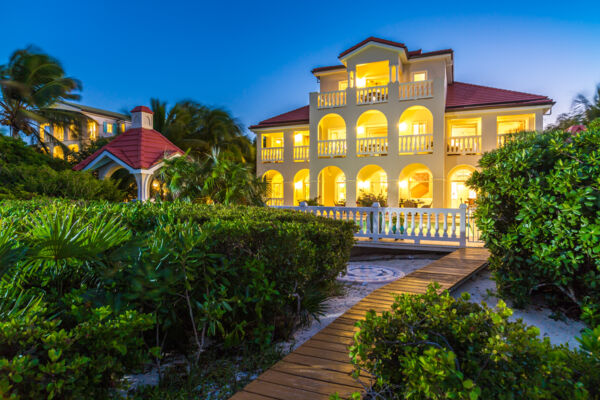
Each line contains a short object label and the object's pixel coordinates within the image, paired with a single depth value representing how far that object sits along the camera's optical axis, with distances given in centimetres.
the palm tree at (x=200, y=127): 2474
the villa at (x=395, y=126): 1666
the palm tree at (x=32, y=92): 2162
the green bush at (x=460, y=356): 166
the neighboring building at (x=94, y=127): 2942
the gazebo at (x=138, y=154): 1159
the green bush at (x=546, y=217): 385
